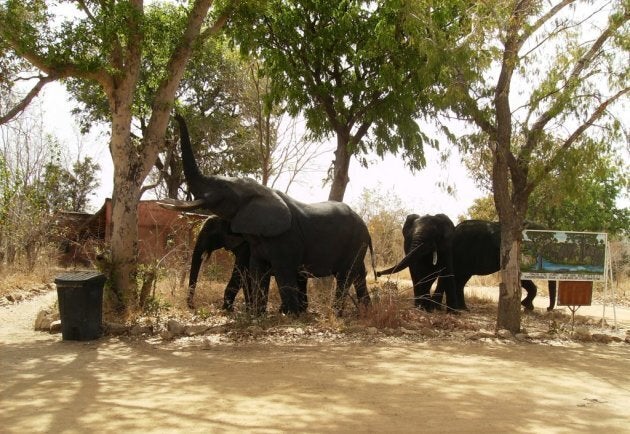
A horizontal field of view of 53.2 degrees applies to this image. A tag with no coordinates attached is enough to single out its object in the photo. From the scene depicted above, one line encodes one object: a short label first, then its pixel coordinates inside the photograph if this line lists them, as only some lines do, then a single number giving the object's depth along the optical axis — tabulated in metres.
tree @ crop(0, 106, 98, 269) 18.47
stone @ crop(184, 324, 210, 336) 9.75
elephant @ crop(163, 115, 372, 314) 10.83
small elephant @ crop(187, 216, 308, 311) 12.26
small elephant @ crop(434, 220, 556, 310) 14.42
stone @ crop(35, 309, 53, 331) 10.44
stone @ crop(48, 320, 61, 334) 10.22
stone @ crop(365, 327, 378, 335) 9.98
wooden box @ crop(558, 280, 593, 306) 11.67
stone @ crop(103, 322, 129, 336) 9.78
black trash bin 9.30
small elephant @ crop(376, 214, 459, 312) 13.25
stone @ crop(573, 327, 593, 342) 10.71
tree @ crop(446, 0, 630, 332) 10.10
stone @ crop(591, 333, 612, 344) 10.71
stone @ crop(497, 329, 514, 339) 10.23
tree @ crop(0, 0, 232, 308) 10.29
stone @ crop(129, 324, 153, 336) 9.76
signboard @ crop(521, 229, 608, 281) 11.59
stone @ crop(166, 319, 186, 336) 9.66
